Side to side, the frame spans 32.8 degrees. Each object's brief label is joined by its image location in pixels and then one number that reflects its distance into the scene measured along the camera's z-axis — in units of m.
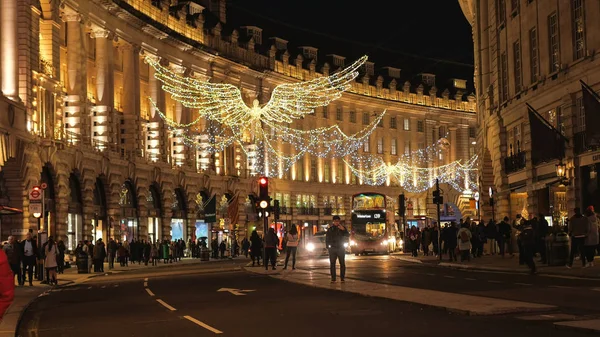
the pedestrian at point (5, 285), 7.69
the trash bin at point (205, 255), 65.62
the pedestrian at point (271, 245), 38.38
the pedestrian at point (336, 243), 26.74
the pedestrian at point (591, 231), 29.11
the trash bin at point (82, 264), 44.81
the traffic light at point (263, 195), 37.62
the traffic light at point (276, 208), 43.66
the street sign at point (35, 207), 33.34
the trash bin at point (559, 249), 31.30
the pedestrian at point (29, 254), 33.62
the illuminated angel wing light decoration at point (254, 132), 74.12
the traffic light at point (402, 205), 59.69
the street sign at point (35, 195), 33.97
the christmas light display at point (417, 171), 113.62
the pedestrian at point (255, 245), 44.75
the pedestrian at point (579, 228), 29.09
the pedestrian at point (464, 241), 40.47
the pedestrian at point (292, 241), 38.30
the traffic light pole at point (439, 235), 46.08
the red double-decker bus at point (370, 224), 65.94
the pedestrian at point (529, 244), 28.62
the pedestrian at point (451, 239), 43.47
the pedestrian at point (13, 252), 31.50
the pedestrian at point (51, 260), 34.25
